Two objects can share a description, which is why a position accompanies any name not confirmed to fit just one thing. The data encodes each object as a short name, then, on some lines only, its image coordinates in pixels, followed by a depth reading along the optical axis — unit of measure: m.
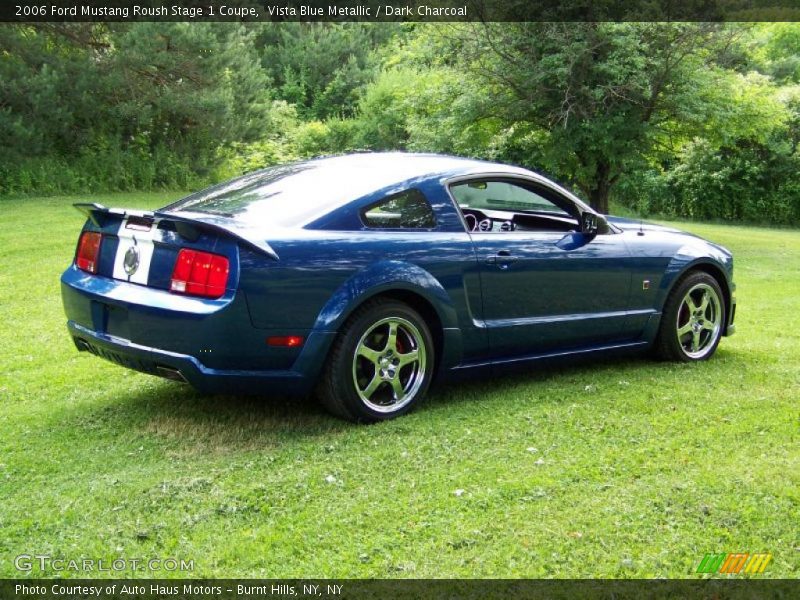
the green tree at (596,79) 17.34
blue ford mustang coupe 4.65
